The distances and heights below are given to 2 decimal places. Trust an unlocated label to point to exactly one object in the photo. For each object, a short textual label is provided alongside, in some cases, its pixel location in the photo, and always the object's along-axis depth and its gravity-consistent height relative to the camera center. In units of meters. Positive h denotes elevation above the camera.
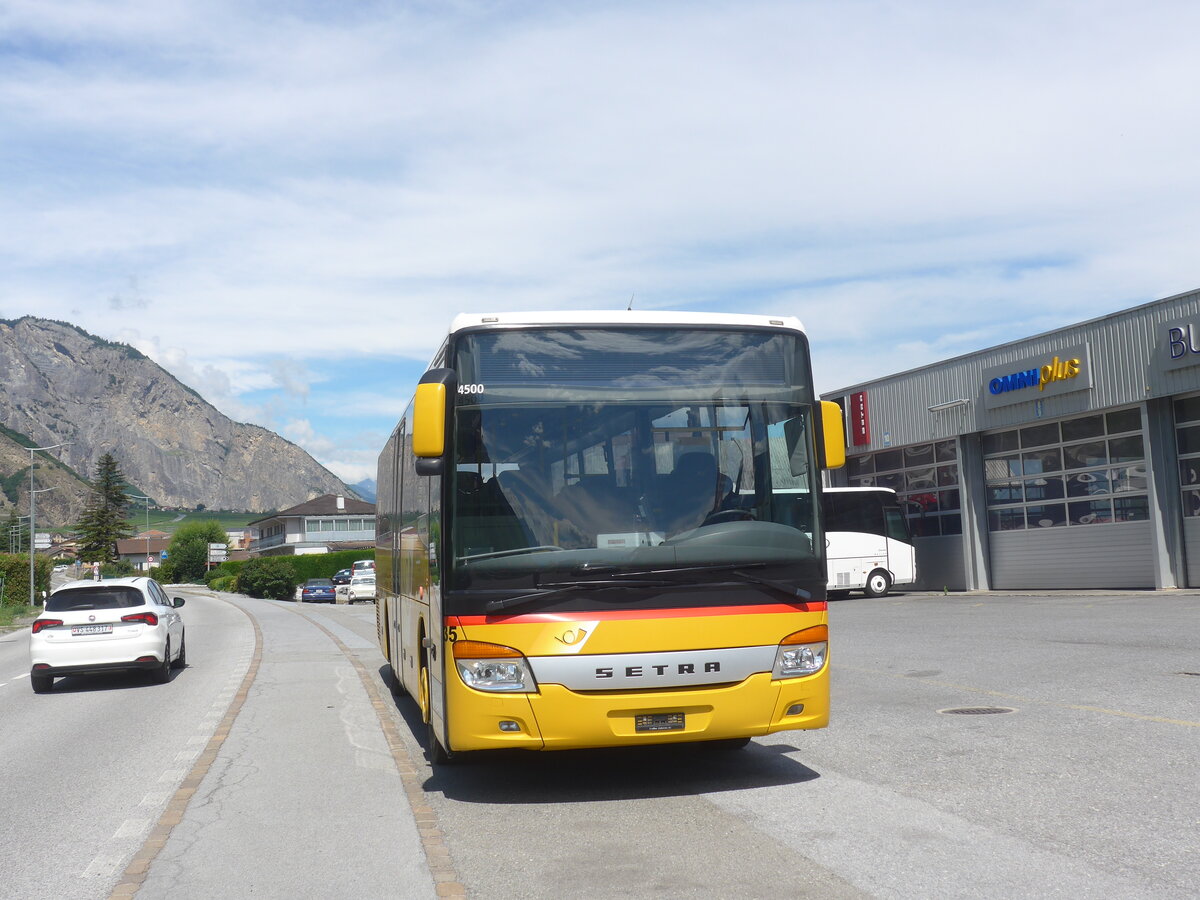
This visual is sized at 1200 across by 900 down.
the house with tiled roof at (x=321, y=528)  123.81 +4.00
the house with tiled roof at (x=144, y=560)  181.40 +2.25
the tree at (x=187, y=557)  124.75 +1.60
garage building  25.02 +1.86
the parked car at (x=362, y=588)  56.62 -1.26
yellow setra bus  6.84 +0.12
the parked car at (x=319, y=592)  61.06 -1.47
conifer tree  127.80 +5.76
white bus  32.34 -0.19
